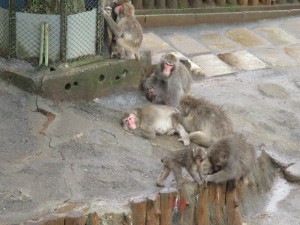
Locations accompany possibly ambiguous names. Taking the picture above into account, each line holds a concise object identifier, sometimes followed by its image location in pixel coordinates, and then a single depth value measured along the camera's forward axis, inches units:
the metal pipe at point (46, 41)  419.7
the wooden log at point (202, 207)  323.0
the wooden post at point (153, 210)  293.9
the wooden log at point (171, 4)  579.2
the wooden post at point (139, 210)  292.8
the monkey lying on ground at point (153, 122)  411.2
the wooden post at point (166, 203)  298.3
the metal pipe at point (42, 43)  419.5
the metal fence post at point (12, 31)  421.4
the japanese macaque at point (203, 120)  395.9
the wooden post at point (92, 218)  280.4
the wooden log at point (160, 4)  573.0
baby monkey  334.6
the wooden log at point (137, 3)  562.9
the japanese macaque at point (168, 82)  439.8
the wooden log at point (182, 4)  585.0
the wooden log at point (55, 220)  268.2
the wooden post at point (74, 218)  270.1
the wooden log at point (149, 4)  568.7
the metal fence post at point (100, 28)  441.1
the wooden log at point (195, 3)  589.0
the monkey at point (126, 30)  453.4
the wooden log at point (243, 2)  611.8
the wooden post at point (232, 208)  336.8
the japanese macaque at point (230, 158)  339.8
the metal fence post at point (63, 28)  418.9
